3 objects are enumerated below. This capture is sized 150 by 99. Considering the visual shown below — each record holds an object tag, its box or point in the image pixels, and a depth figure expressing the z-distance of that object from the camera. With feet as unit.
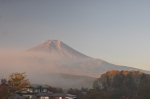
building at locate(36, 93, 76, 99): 204.03
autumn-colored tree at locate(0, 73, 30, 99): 207.00
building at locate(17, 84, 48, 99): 256.11
